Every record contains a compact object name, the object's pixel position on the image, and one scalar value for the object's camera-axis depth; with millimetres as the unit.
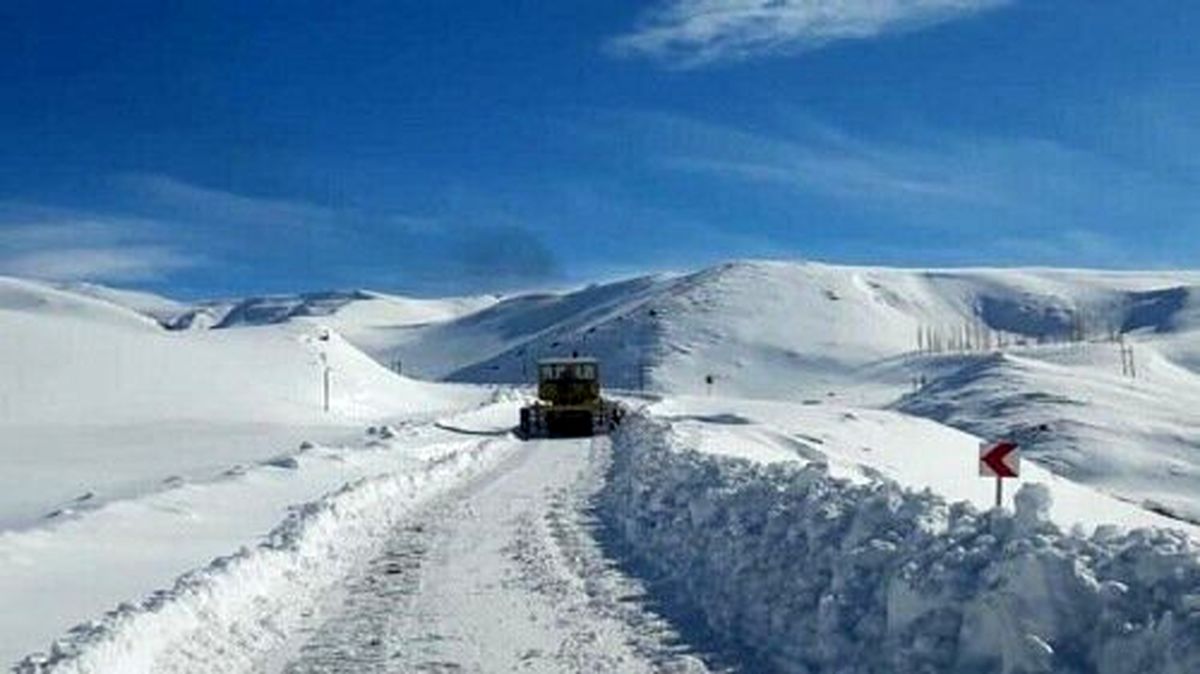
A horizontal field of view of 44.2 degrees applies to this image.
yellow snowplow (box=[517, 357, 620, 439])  52938
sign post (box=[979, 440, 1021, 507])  16016
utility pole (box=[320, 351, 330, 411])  79062
